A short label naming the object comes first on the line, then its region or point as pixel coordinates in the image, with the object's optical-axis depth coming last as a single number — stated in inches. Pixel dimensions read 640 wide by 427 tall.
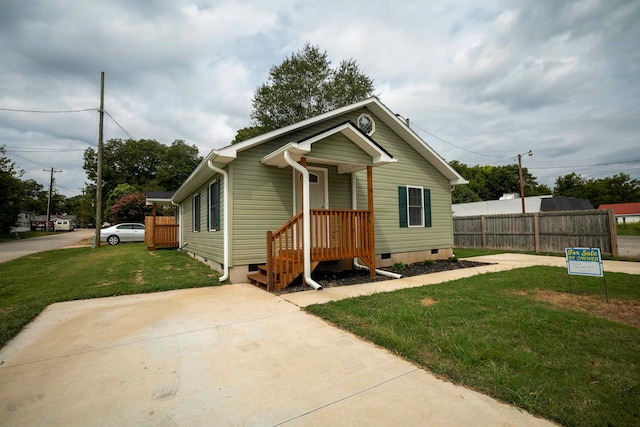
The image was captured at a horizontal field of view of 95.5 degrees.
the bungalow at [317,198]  239.5
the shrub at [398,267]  318.0
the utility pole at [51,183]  1689.2
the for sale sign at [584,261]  180.2
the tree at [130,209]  1056.0
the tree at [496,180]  1750.7
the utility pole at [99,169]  594.2
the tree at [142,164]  1590.8
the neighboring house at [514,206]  979.9
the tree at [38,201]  2015.4
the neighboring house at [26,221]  1722.4
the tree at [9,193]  782.8
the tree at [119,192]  1289.5
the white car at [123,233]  703.1
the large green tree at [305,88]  945.5
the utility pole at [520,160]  848.4
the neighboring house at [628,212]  1445.6
